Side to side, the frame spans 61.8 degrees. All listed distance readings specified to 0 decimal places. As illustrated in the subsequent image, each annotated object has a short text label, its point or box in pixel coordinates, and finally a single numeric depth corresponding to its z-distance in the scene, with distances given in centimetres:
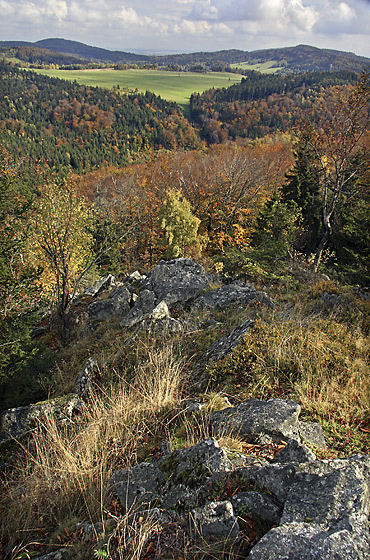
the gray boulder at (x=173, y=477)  267
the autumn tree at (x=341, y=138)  1286
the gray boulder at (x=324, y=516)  181
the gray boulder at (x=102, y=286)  1564
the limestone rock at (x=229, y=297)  817
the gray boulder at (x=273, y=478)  241
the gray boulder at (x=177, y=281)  978
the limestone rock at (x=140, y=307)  906
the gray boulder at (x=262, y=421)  327
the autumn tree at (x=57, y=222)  1050
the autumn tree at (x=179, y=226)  2736
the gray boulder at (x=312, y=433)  321
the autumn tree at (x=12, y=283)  892
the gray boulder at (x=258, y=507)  225
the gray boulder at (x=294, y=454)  274
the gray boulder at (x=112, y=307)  1117
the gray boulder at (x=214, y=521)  218
